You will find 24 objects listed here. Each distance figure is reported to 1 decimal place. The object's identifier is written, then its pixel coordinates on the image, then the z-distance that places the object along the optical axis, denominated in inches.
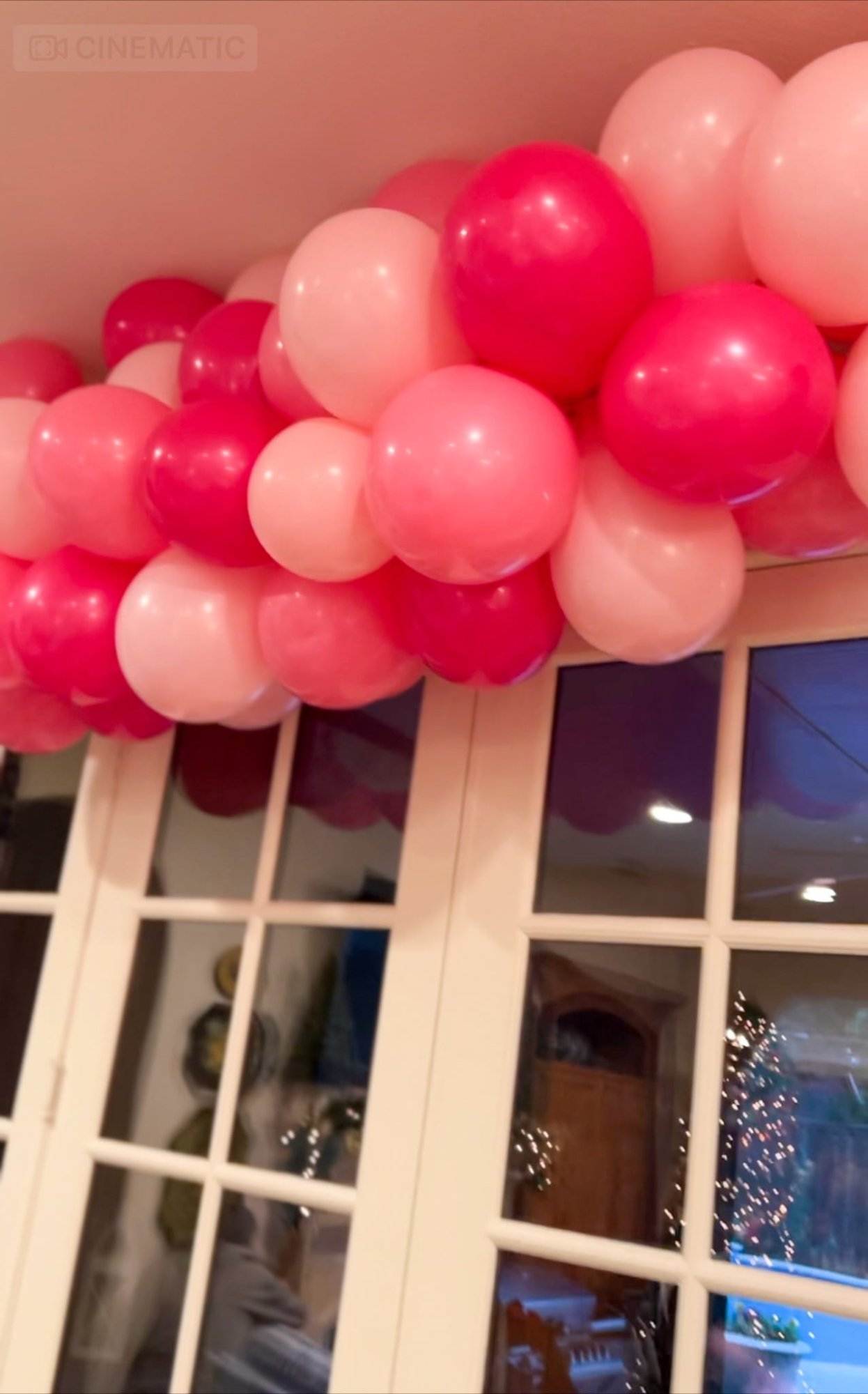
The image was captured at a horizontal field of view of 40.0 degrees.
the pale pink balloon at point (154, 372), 65.6
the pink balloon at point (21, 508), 64.2
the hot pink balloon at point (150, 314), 72.6
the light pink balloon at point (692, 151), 47.4
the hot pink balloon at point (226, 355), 60.0
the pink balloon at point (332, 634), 54.1
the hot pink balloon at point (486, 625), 51.4
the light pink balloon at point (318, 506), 51.3
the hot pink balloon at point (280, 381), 55.9
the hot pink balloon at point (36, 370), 75.7
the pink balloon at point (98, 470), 58.4
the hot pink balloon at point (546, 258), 45.0
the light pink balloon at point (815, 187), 42.8
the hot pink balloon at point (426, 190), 57.5
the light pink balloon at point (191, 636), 57.3
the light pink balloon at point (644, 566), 47.8
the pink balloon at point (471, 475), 46.1
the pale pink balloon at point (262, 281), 65.3
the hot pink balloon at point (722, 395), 43.3
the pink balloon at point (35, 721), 68.4
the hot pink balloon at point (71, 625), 61.1
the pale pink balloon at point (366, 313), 49.7
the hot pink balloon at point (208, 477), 54.6
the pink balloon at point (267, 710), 63.8
